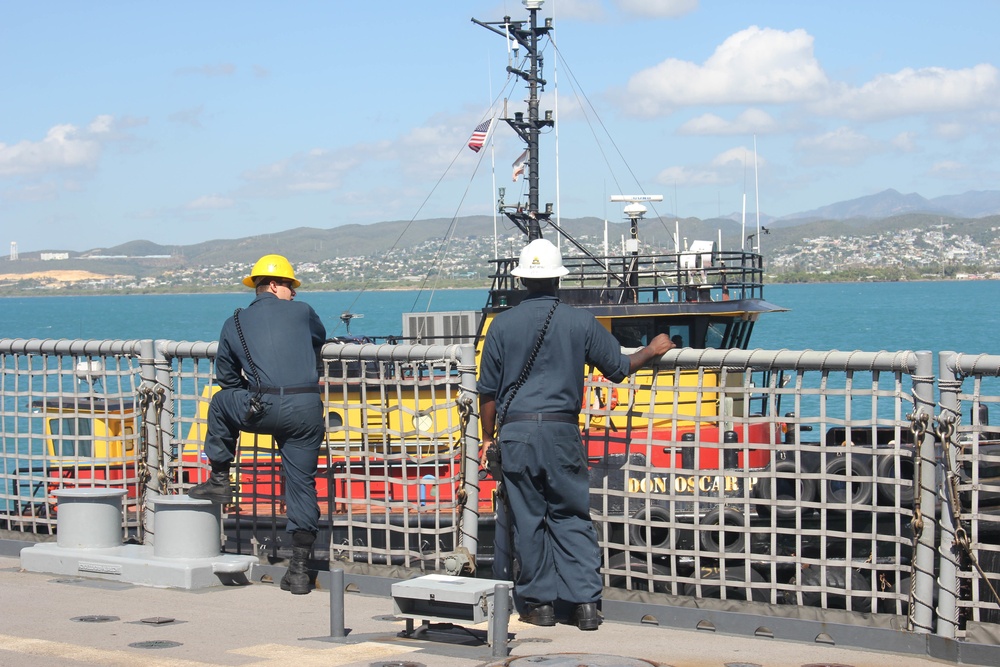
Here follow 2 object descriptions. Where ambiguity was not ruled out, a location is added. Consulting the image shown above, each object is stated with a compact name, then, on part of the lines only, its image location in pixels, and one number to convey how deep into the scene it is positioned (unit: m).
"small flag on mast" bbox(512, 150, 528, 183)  17.05
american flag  19.31
